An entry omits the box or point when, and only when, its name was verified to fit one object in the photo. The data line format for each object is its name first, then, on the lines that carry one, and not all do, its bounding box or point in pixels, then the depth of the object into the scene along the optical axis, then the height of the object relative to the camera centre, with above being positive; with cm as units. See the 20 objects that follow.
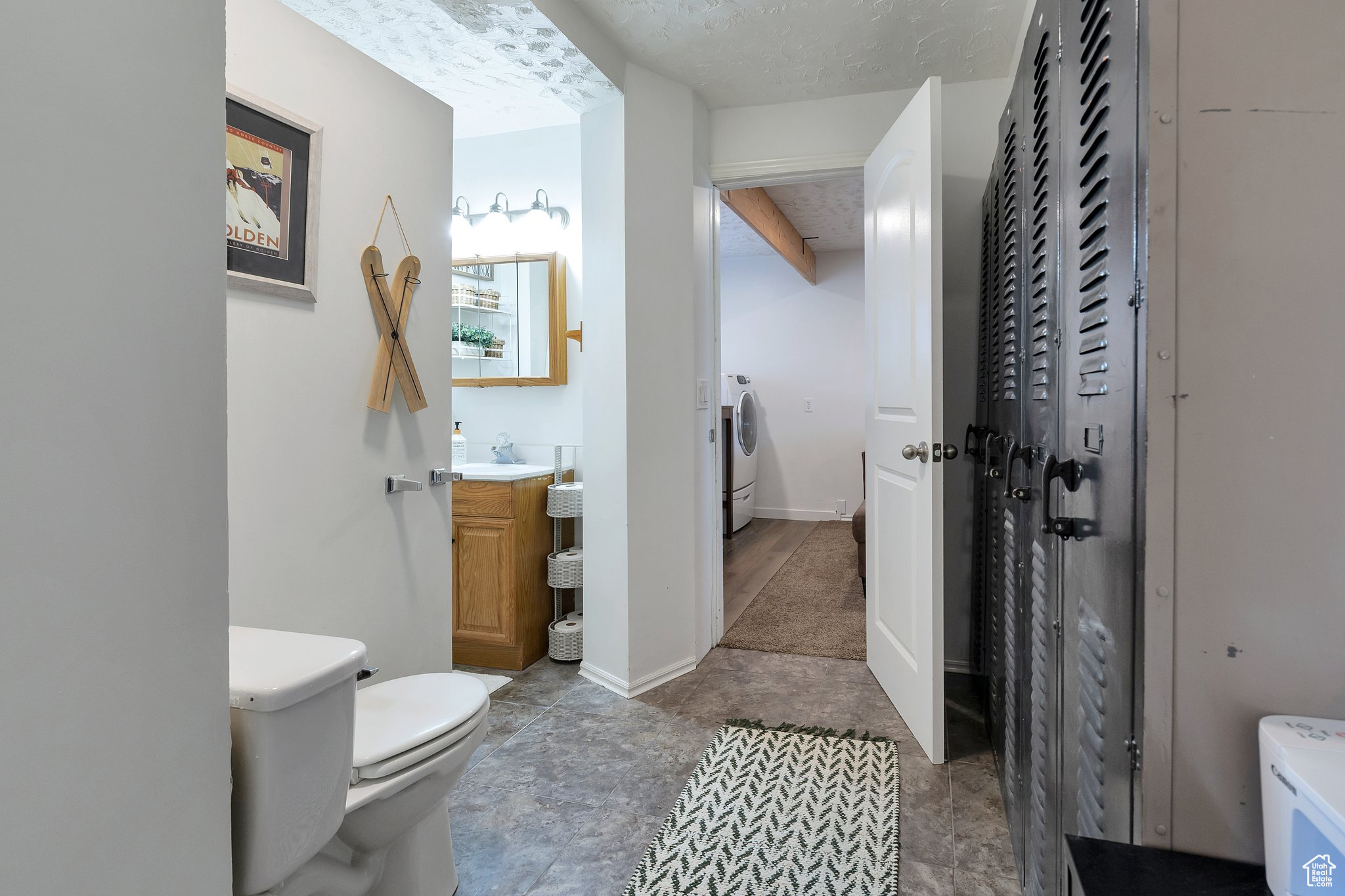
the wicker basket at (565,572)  299 -55
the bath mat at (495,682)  271 -93
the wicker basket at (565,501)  302 -26
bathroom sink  286 -14
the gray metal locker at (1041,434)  117 +1
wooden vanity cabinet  287 -54
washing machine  571 -4
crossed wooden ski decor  180 +29
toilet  96 -55
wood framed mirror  326 +54
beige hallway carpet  316 -87
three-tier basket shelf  296 -55
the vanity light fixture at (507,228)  326 +96
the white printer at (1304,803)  50 -27
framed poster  148 +52
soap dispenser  314 -5
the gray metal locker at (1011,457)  154 -4
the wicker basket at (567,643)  295 -84
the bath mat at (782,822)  159 -96
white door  211 +9
